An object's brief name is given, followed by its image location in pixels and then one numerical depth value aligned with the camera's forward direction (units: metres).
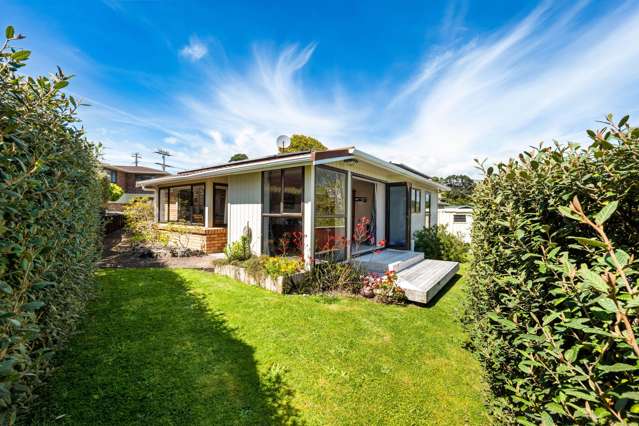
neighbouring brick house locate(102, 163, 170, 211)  33.41
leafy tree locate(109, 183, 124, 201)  20.00
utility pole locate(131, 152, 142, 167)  40.63
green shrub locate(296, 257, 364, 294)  6.11
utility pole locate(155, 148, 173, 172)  36.31
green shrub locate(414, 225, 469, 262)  10.53
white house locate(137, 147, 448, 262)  6.59
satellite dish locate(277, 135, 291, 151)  9.66
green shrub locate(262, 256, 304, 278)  6.02
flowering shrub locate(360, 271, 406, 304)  5.62
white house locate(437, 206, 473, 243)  18.86
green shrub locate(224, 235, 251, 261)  7.55
